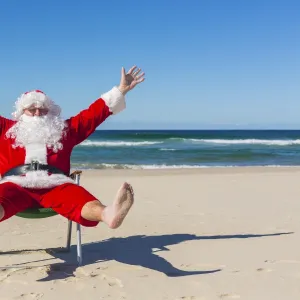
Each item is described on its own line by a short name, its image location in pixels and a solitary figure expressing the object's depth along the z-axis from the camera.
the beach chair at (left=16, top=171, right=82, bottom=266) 3.80
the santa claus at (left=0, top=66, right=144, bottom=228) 3.55
